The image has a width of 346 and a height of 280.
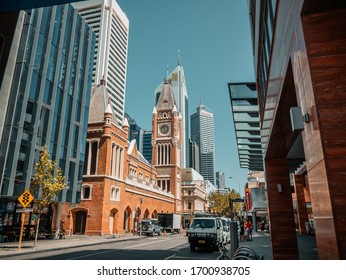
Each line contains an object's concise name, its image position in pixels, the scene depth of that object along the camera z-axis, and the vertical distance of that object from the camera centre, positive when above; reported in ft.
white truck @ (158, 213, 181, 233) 145.48 -1.83
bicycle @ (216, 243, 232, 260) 29.17 -4.00
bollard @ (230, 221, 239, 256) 34.84 -2.36
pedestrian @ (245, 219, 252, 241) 80.85 -3.20
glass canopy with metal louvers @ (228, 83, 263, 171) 57.88 +22.73
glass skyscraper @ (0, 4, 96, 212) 73.41 +36.47
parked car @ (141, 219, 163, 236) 119.14 -4.45
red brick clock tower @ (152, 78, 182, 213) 237.25 +61.83
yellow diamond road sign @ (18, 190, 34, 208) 55.16 +3.63
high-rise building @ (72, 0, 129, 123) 391.65 +251.83
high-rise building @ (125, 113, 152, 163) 650.43 +169.24
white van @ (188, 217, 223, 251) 55.88 -3.48
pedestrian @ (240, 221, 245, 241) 90.07 -4.41
